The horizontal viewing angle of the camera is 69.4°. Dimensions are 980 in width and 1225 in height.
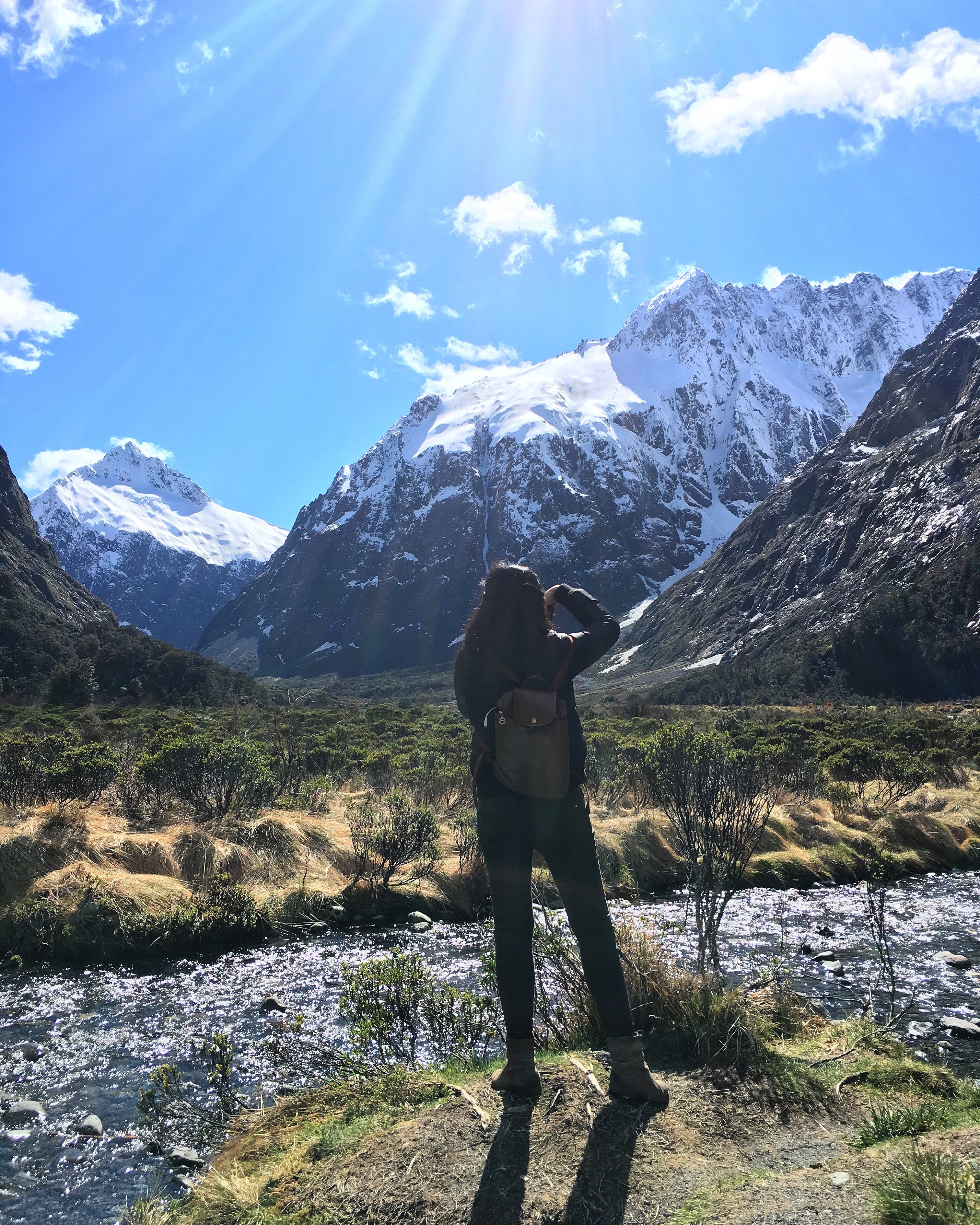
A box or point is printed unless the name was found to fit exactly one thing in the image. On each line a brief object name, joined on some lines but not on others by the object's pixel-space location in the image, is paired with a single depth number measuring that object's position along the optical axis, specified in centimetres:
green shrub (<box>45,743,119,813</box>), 1090
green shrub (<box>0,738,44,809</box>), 1091
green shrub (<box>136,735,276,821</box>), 1195
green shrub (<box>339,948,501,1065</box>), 425
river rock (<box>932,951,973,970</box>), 807
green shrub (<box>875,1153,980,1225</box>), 183
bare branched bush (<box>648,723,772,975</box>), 505
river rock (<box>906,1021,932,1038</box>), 608
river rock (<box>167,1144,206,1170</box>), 436
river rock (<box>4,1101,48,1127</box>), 492
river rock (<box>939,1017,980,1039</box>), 607
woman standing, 300
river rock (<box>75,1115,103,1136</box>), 478
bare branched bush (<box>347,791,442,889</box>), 1074
